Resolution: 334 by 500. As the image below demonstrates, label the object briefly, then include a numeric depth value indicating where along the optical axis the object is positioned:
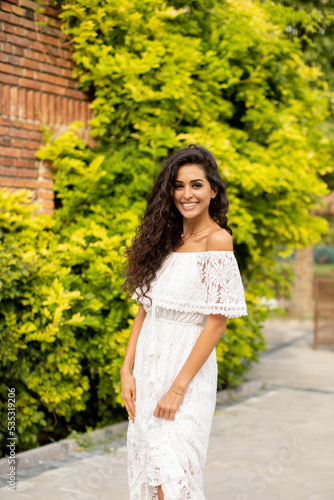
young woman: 2.52
